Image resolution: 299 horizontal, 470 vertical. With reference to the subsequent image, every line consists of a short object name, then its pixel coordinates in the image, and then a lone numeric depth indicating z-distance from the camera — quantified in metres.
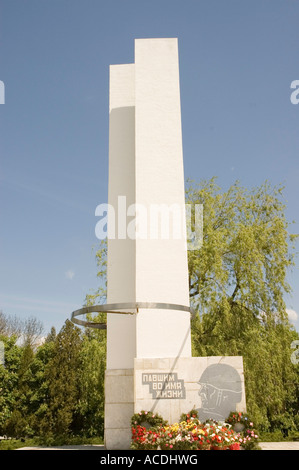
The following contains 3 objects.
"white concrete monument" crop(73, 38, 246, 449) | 10.89
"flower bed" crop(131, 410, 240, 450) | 8.97
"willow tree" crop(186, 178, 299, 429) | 16.05
